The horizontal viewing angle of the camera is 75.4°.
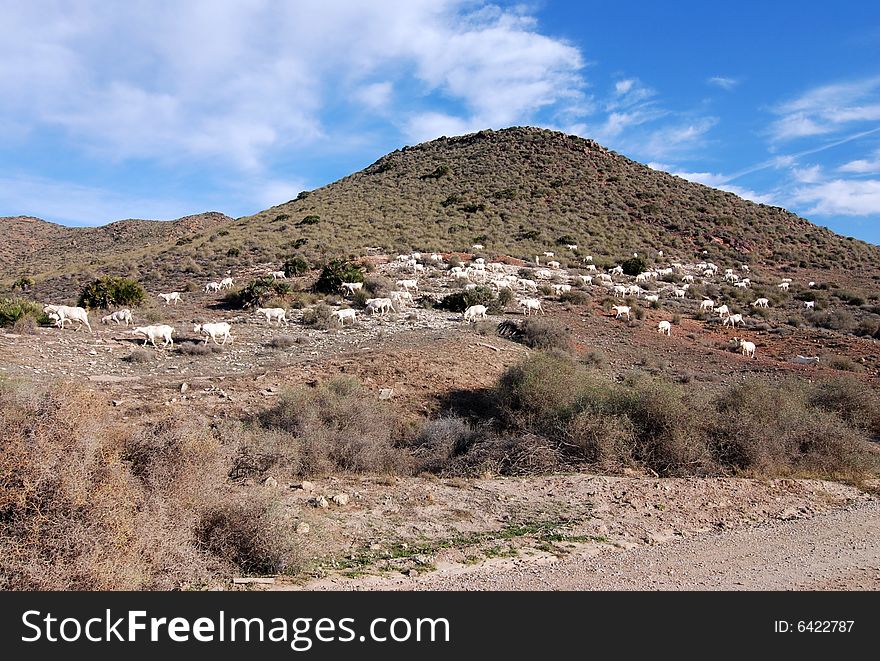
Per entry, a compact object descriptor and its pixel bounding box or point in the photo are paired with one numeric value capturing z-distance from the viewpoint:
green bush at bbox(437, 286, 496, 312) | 22.00
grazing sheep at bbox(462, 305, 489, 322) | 20.06
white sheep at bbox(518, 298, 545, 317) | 22.66
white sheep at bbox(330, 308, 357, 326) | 19.02
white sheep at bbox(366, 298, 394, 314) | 20.45
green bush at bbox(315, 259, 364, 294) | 24.06
